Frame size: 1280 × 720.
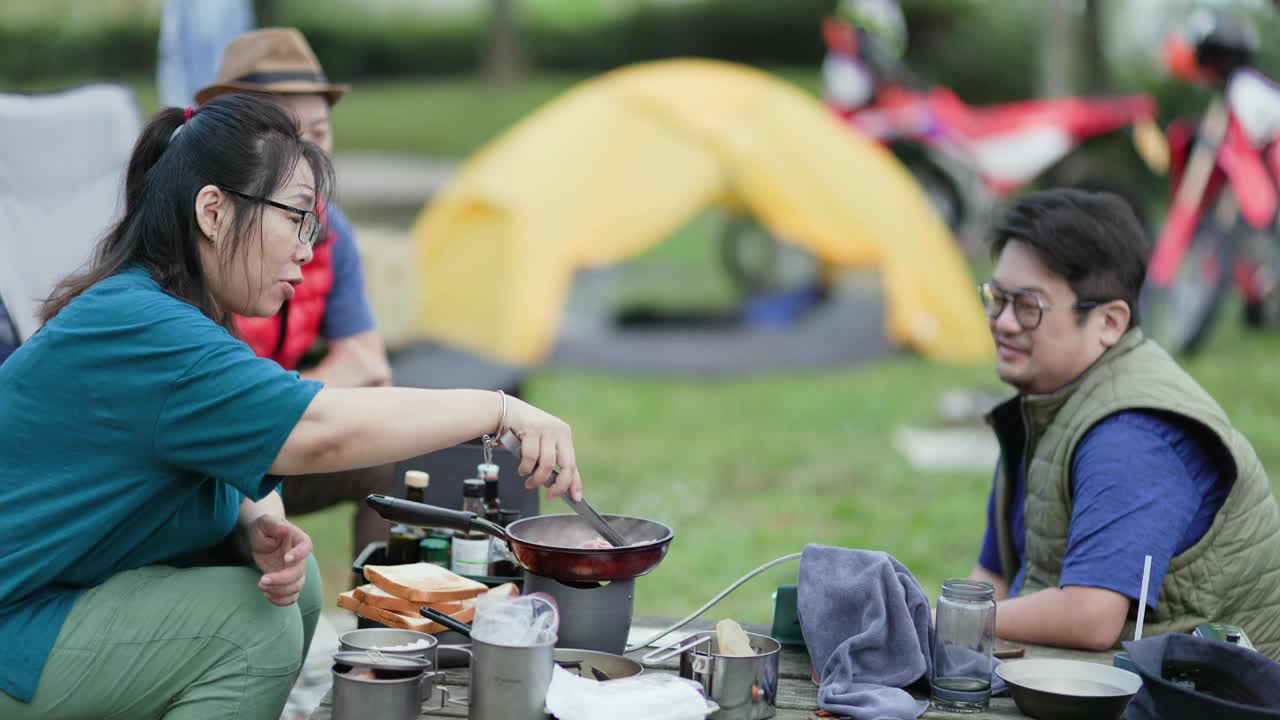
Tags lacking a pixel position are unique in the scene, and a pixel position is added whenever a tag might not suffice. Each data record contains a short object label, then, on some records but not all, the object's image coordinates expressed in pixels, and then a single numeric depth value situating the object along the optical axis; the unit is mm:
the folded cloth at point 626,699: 1967
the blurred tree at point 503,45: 27734
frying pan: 2209
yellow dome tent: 8297
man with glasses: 2520
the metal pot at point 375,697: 2000
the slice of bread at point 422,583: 2383
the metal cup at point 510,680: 1953
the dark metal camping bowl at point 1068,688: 2131
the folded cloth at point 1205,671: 2033
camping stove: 2258
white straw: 2357
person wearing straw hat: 3717
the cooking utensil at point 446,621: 2217
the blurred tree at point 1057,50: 14969
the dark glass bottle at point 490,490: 2783
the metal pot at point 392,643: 2135
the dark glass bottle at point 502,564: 2666
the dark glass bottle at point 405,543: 2818
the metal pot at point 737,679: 2082
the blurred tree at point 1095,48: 17641
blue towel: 2240
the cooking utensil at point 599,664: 2178
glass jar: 2236
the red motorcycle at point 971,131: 10672
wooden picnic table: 2117
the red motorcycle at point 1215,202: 8391
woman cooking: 2070
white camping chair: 3844
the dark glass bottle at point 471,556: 2633
